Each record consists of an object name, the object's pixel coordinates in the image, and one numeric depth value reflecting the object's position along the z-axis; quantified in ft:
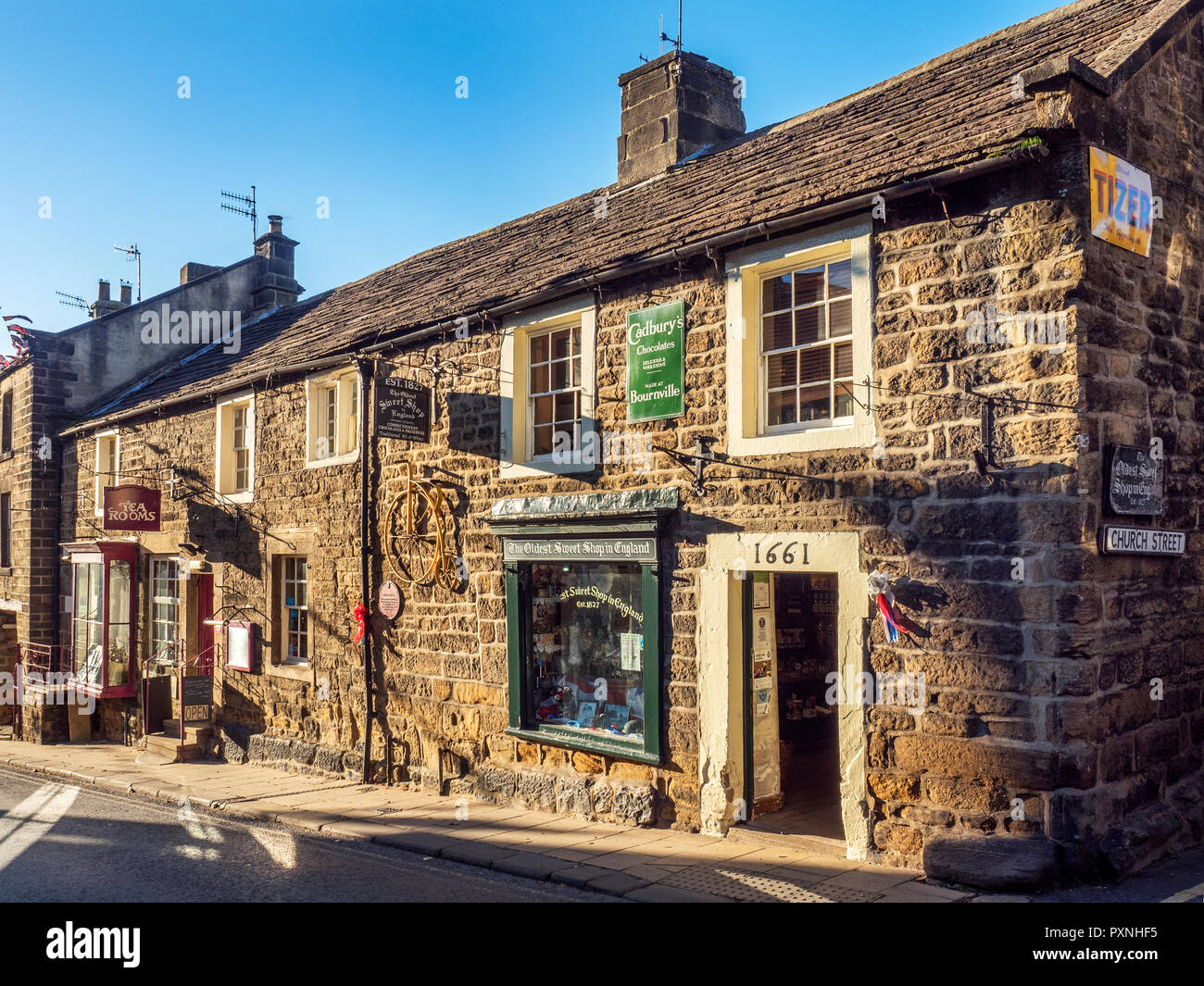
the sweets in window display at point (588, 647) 31.94
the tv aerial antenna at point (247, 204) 75.15
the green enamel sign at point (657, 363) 30.48
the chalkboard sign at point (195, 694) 48.80
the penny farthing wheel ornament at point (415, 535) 38.60
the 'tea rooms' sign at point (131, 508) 53.01
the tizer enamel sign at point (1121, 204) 23.40
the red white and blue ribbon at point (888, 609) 24.71
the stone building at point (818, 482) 23.08
